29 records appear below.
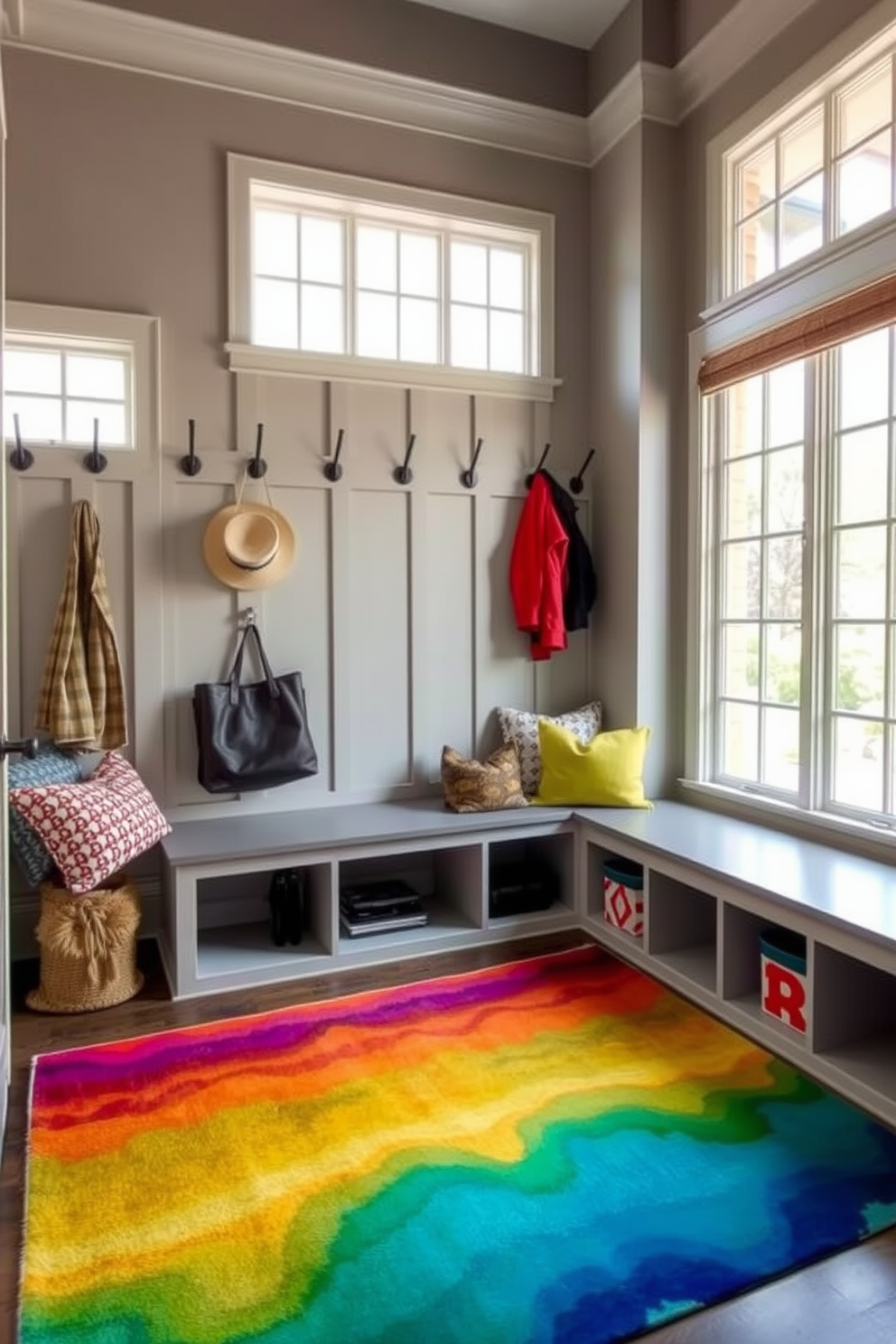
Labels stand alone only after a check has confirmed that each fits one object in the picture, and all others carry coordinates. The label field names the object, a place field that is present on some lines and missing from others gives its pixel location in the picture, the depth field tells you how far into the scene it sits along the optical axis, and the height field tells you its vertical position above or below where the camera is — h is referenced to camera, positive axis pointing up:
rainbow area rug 1.46 -1.15
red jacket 3.47 +0.28
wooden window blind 2.44 +0.97
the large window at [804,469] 2.55 +0.57
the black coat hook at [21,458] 2.83 +0.60
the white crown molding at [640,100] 3.25 +2.12
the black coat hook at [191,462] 3.06 +0.64
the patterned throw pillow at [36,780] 2.52 -0.47
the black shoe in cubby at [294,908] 2.94 -0.95
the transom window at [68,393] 2.93 +0.87
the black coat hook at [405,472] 3.36 +0.66
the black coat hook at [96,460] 2.91 +0.62
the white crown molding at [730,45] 2.81 +2.10
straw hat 3.06 +0.33
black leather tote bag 3.03 -0.35
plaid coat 2.82 -0.09
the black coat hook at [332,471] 3.25 +0.65
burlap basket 2.54 -0.95
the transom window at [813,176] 2.54 +1.52
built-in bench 2.18 -0.88
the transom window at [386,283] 3.20 +1.44
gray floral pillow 3.35 -0.37
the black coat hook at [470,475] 3.48 +0.67
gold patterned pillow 3.19 -0.56
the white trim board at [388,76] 2.88 +2.10
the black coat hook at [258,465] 3.13 +0.64
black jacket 3.56 +0.28
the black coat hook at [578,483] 3.67 +0.67
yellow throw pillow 3.23 -0.51
